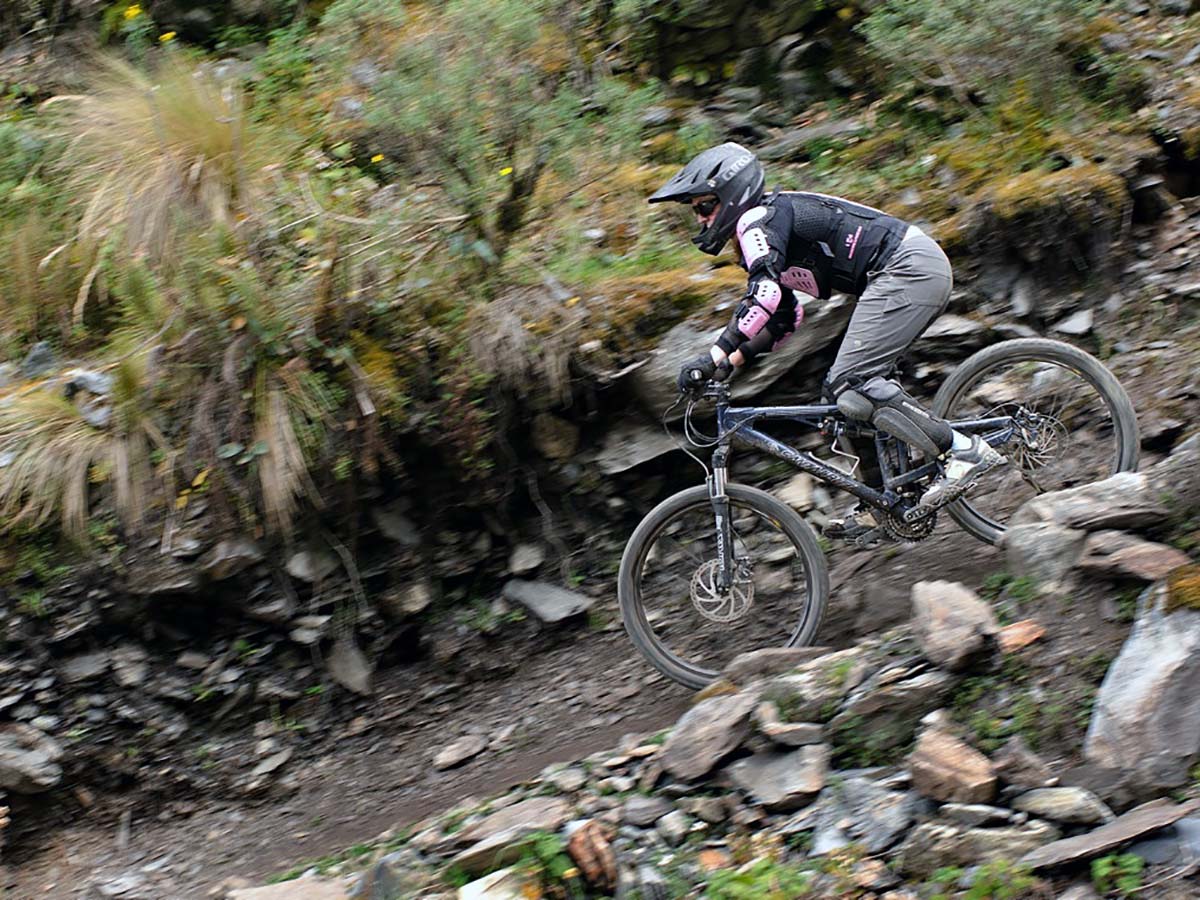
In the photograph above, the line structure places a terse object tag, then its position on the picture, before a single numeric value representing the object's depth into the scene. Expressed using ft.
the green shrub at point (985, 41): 26.13
